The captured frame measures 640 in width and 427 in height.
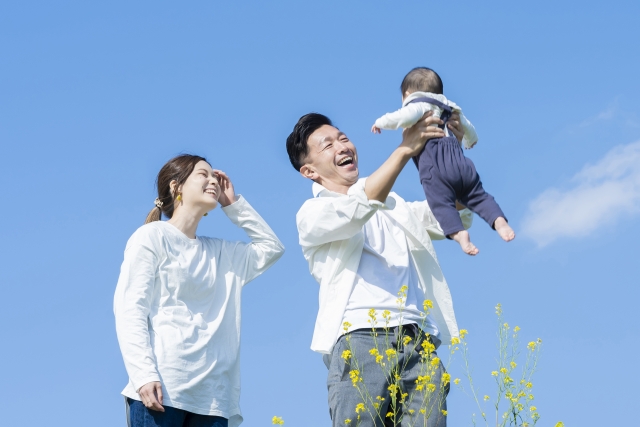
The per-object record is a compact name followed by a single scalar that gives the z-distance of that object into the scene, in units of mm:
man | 4285
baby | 4547
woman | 4602
